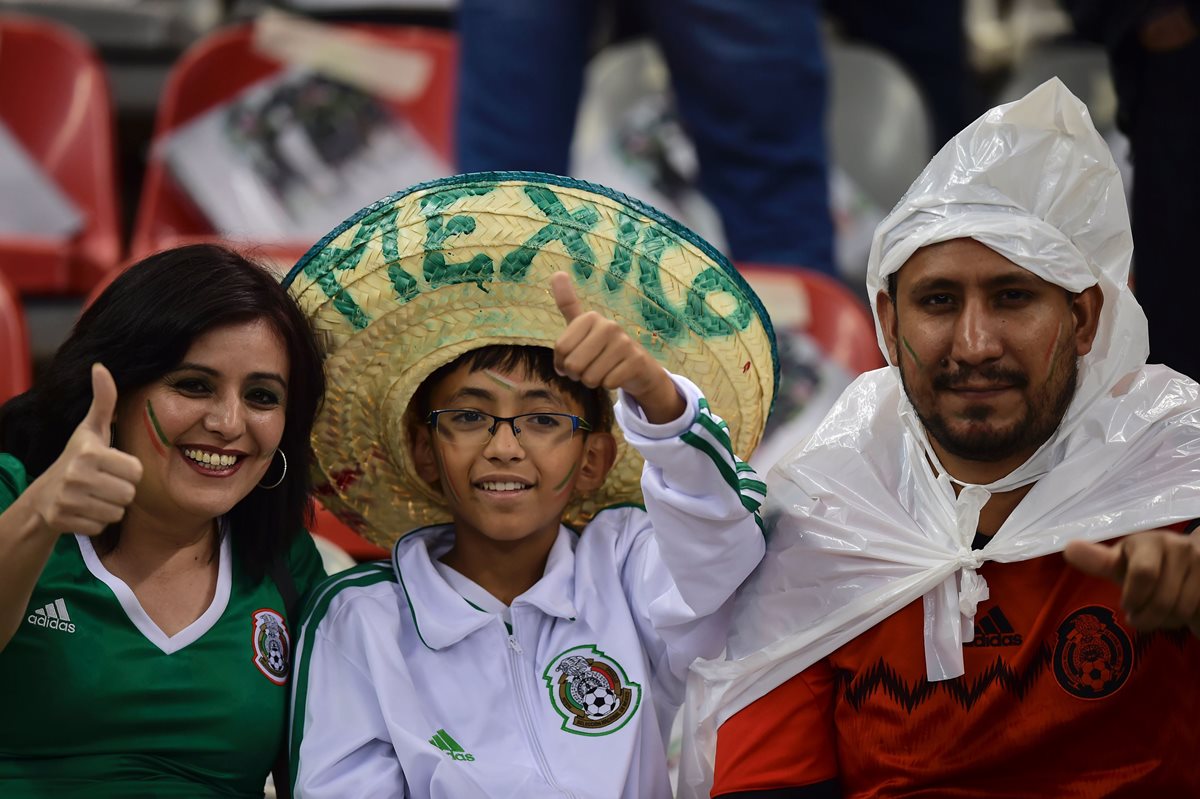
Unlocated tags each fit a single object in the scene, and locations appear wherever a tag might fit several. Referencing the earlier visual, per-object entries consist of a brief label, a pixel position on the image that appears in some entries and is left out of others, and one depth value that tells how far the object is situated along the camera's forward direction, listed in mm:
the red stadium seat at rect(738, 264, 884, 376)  6750
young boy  4199
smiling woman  4055
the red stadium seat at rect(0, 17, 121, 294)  8586
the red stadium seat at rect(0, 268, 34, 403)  6039
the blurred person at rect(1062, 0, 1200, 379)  5555
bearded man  3793
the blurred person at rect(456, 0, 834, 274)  6734
